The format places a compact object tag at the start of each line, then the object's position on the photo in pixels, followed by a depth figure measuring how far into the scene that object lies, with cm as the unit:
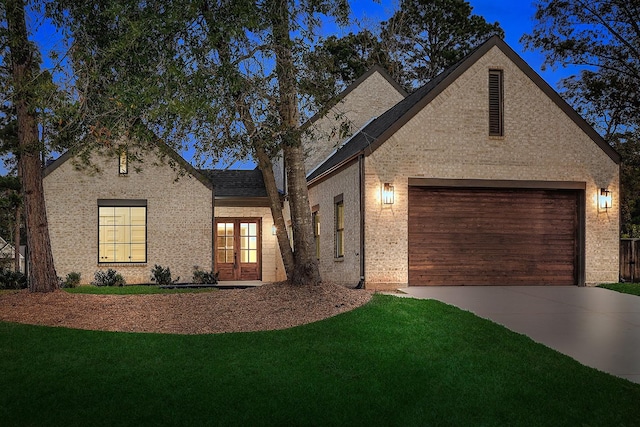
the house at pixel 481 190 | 1561
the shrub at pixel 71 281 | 1969
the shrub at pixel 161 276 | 2131
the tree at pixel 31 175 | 1245
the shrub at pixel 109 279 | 2059
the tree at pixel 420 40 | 3572
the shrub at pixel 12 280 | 1902
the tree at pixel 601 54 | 2378
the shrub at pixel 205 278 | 2136
